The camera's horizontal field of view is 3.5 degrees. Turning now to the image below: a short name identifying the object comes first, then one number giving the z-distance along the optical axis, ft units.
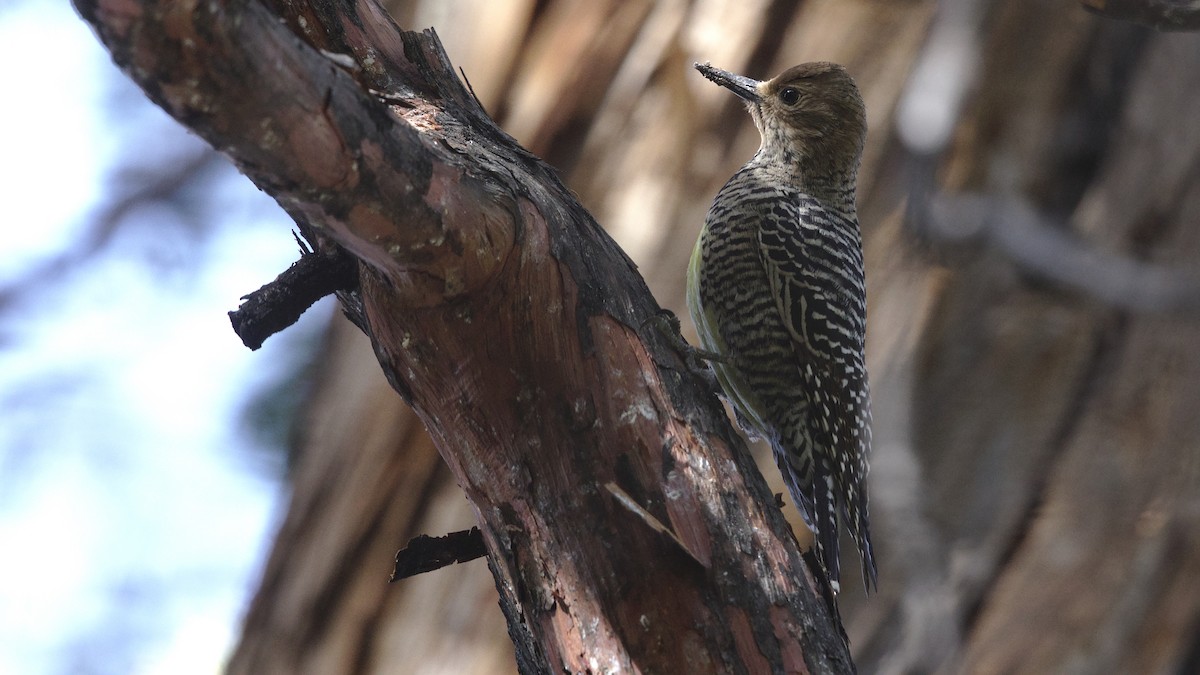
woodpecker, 23.23
